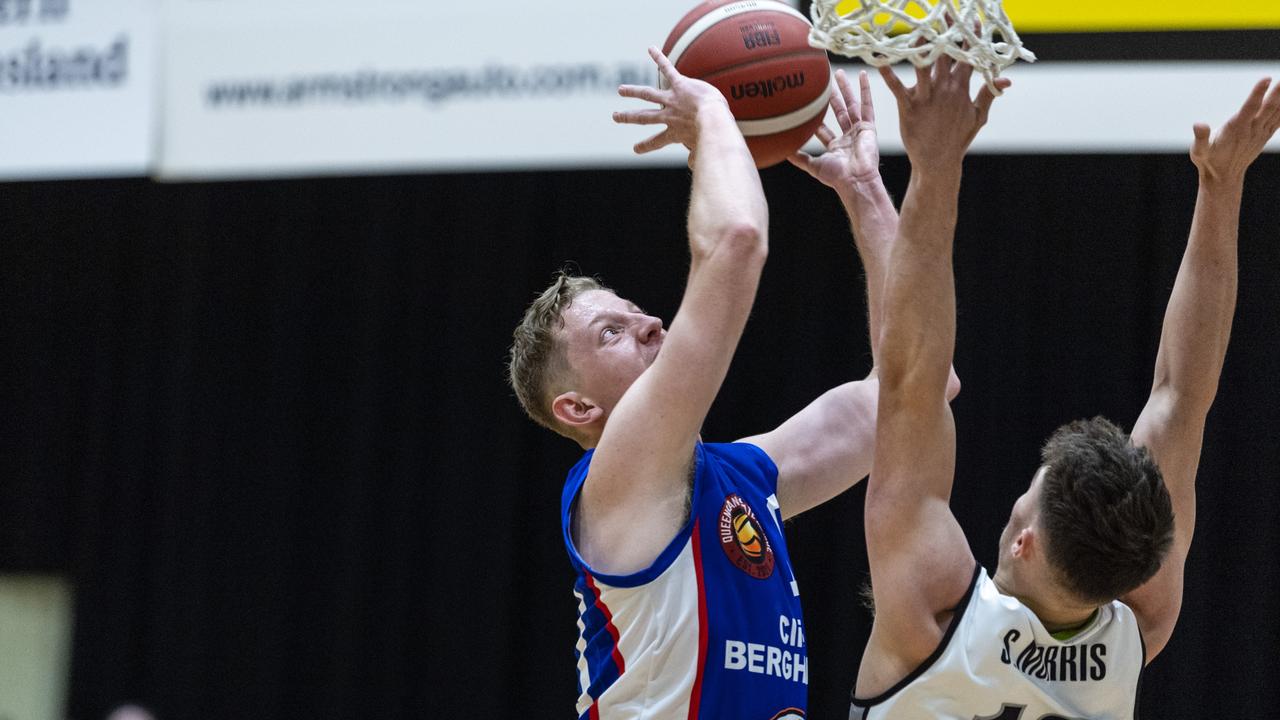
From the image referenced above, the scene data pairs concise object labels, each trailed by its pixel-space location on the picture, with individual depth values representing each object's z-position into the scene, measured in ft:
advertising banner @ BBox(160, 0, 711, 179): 35.96
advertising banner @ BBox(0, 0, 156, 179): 39.45
